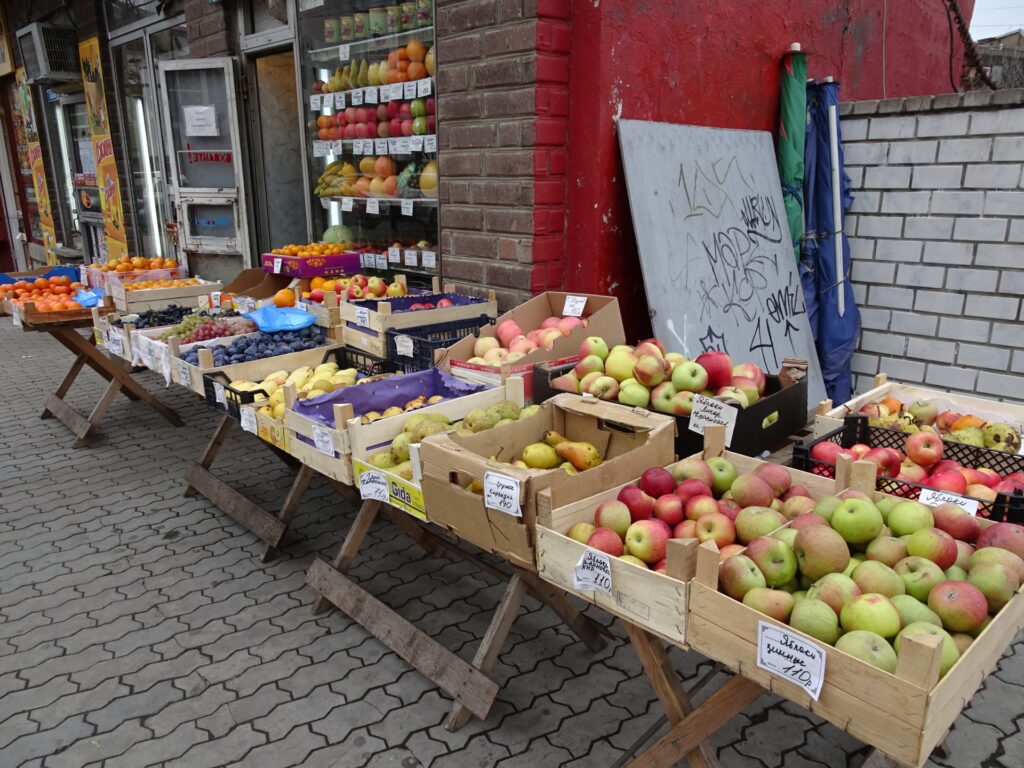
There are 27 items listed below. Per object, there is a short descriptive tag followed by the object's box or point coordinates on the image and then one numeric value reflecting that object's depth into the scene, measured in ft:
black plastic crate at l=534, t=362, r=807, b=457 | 9.11
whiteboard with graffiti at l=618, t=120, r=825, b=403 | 13.82
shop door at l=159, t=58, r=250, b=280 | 21.49
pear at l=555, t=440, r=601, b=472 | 8.37
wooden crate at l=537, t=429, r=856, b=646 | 5.68
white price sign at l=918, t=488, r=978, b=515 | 7.00
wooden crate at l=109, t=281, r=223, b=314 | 18.35
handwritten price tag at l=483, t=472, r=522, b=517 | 6.76
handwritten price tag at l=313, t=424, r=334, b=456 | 9.53
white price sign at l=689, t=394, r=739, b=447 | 8.72
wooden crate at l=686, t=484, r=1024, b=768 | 4.42
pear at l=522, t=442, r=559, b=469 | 8.41
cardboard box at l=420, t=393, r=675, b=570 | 6.96
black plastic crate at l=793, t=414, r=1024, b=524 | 6.81
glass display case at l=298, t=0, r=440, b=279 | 16.26
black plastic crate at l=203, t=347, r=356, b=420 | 11.50
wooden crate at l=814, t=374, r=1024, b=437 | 9.62
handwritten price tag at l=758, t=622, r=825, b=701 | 4.89
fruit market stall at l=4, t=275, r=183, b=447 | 17.51
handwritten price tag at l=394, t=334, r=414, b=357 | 12.36
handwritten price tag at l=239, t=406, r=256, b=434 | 11.12
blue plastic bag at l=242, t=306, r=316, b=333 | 14.34
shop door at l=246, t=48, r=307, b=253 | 21.90
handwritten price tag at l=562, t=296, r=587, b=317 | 12.76
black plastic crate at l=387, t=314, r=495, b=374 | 12.41
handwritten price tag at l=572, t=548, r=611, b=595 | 6.18
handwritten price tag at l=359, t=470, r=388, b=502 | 8.98
